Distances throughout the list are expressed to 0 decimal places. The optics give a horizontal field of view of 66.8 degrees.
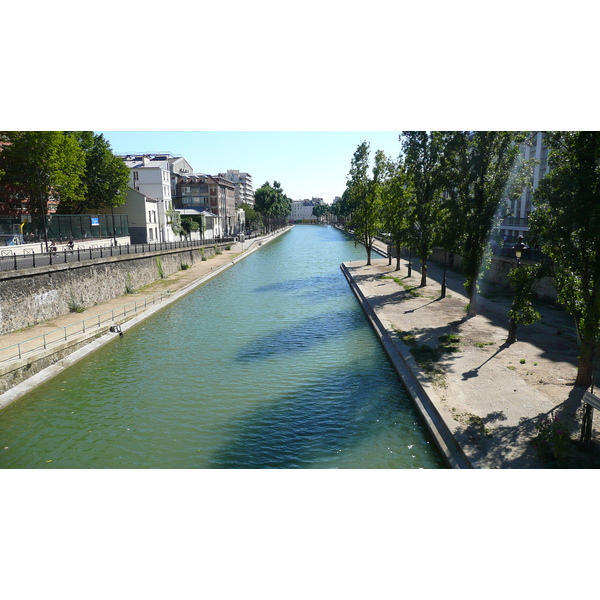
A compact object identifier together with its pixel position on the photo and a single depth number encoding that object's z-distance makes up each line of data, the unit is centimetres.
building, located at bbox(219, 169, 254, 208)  18085
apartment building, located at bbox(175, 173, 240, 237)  10625
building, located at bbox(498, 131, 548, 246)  5534
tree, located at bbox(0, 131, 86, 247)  3822
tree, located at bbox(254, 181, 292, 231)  12638
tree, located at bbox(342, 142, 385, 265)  4772
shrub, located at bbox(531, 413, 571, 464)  1009
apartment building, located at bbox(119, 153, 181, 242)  6858
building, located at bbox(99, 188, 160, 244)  5932
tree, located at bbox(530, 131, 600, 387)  1179
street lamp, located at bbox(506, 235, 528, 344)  1881
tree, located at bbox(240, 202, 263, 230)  13388
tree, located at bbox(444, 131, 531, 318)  2047
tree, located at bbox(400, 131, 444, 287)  2912
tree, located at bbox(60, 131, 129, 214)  5231
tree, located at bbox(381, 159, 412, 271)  3466
